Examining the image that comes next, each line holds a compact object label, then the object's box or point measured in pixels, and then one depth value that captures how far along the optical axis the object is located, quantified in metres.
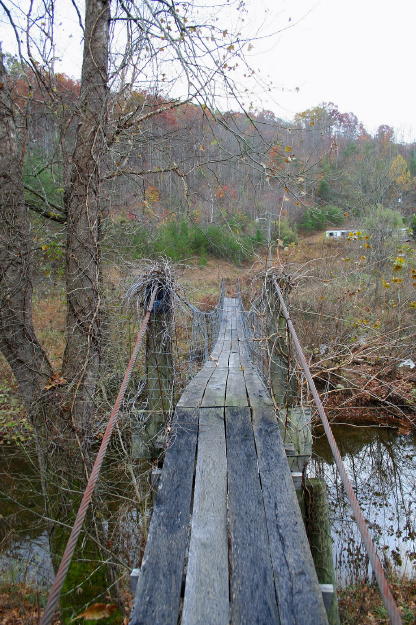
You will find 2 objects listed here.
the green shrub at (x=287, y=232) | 16.31
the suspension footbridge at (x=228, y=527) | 0.97
